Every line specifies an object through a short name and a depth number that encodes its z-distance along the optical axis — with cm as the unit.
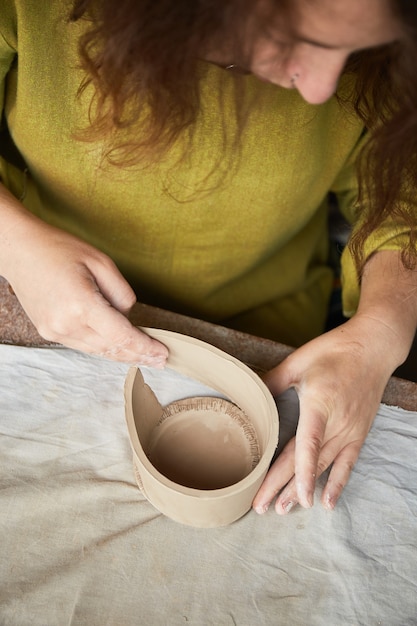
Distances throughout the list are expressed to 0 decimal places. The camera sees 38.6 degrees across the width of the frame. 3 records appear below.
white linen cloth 75
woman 53
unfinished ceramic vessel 75
